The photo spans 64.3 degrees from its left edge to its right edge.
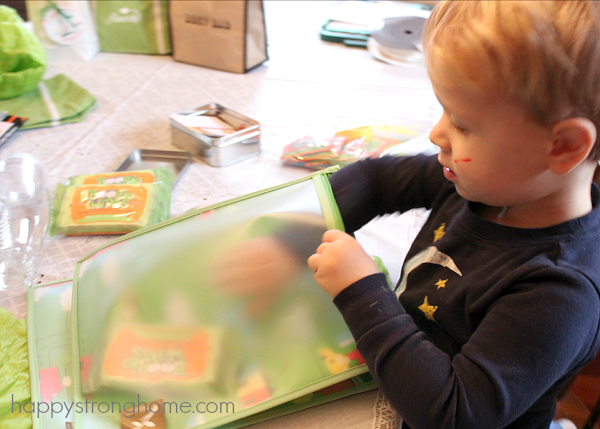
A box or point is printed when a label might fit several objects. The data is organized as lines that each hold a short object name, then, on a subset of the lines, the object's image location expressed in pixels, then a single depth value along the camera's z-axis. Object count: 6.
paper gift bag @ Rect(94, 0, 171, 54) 1.19
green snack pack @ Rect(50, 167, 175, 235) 0.68
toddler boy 0.32
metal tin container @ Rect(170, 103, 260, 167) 0.85
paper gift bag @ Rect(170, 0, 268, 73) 1.09
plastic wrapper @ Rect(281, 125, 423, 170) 0.85
